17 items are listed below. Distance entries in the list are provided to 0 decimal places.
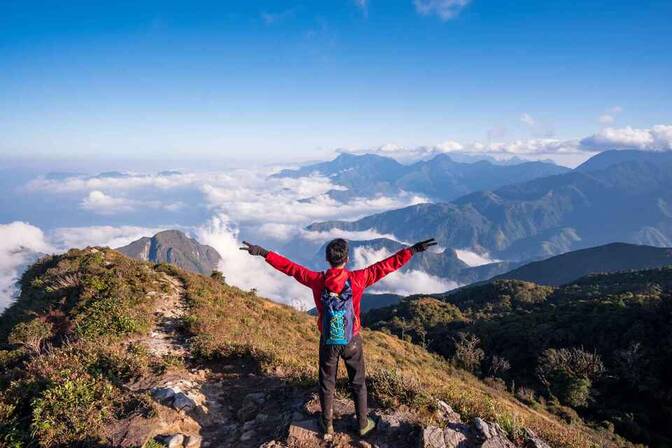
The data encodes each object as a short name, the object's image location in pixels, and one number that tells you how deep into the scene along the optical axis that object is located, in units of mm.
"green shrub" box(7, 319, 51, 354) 11039
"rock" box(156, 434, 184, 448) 5715
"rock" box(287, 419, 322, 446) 5699
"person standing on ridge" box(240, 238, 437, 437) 5770
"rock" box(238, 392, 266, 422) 6961
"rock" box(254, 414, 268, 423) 6761
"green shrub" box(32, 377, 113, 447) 5973
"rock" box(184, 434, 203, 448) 5900
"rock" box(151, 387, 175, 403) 6854
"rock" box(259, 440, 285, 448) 5695
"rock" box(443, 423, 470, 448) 5605
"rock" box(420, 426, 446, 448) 5512
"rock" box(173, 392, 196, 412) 6738
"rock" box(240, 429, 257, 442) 6262
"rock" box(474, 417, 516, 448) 5648
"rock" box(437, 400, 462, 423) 6267
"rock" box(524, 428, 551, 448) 5875
